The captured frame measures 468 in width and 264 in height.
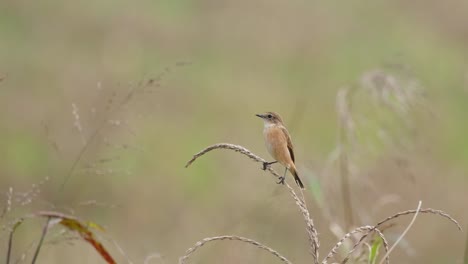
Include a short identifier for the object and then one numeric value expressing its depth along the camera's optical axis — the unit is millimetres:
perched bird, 9703
